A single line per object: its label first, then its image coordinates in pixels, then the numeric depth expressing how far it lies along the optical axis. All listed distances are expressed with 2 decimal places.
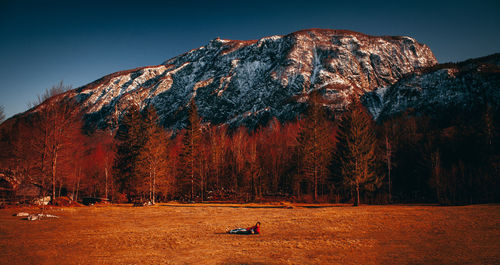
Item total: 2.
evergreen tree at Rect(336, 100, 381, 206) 34.78
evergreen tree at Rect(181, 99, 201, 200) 47.75
